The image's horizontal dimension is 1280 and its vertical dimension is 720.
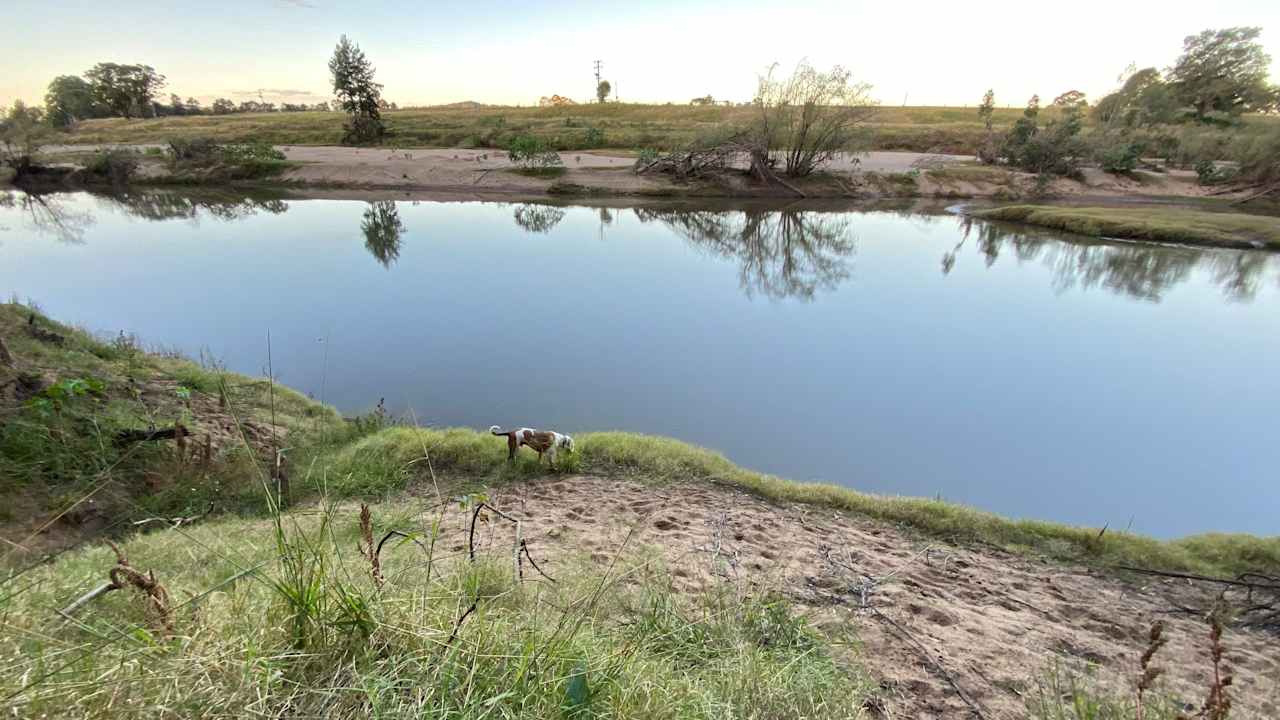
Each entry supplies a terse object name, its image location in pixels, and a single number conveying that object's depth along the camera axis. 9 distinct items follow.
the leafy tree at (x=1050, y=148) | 29.66
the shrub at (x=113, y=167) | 27.62
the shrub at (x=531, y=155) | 29.36
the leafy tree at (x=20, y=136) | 26.58
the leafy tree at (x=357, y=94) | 38.50
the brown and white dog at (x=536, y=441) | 5.54
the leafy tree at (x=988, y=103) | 44.28
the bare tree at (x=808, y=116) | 26.55
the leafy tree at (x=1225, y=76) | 43.09
